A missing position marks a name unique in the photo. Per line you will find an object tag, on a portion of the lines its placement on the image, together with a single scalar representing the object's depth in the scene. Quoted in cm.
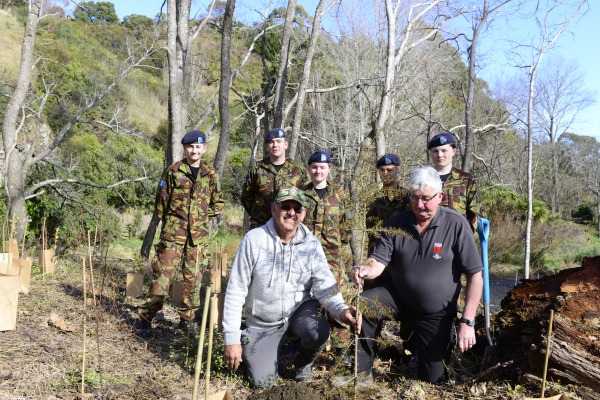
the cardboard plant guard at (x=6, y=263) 484
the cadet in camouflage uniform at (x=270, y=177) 466
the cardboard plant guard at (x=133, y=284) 512
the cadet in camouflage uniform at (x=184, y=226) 450
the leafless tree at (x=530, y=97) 1302
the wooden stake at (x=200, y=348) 191
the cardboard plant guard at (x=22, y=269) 491
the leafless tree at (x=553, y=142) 2243
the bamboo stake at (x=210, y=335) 197
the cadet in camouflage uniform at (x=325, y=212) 437
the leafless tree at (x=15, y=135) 750
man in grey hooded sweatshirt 323
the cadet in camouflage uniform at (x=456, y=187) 411
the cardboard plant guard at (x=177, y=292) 502
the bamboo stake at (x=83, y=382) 289
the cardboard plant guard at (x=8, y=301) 398
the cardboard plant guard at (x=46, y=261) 649
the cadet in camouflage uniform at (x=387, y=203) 453
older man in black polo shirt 327
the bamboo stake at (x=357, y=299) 273
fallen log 309
